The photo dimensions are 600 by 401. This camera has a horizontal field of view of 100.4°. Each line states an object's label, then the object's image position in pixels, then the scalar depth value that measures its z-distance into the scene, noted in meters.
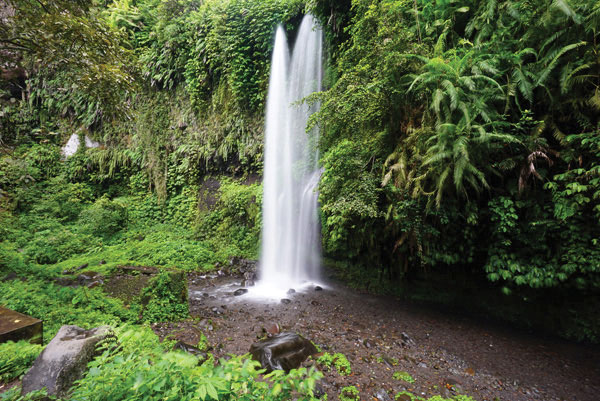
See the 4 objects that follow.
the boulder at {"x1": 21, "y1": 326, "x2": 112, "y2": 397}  2.09
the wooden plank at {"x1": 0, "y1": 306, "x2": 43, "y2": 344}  2.76
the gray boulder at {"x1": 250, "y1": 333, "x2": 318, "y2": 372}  3.41
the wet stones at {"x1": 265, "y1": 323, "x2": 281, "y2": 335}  4.62
